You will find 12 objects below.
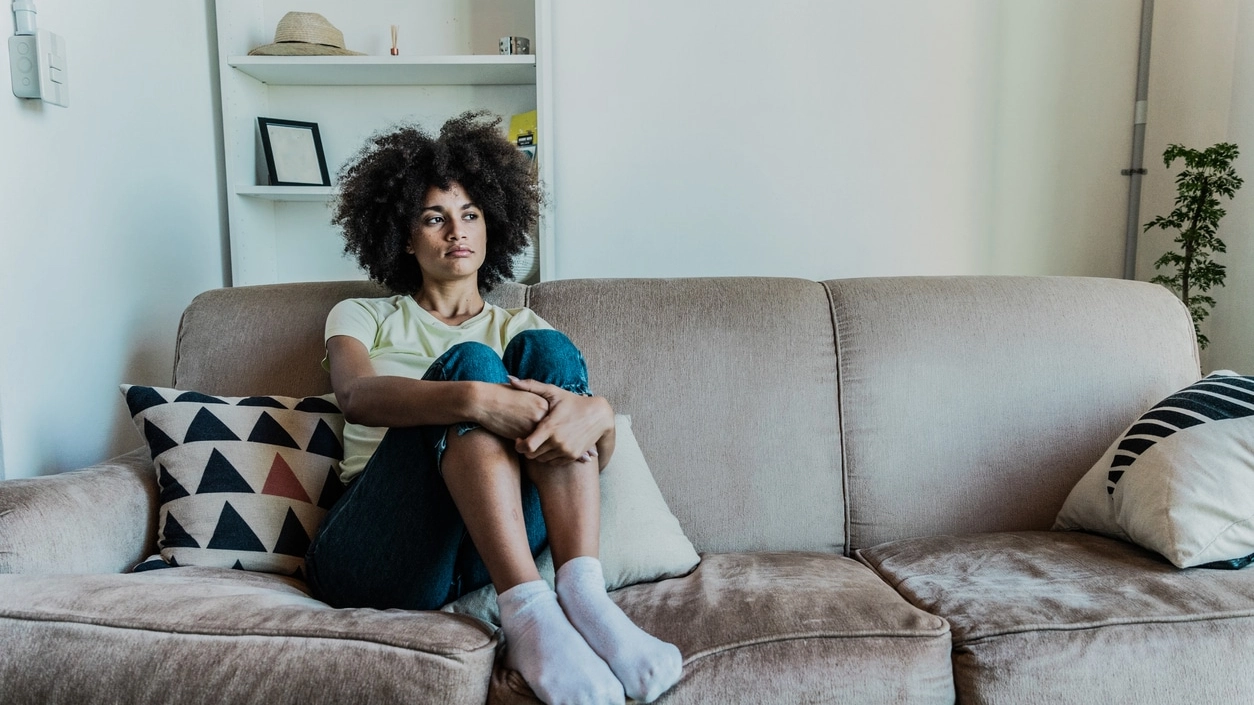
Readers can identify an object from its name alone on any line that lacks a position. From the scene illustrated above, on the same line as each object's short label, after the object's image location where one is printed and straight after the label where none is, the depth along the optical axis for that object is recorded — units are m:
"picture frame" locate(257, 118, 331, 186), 2.31
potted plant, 2.15
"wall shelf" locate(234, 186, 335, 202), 2.23
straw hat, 2.19
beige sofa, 0.94
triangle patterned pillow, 1.30
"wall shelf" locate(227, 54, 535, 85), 2.19
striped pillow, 1.25
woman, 0.99
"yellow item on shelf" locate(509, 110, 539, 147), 2.29
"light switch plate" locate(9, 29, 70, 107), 1.49
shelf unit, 2.28
